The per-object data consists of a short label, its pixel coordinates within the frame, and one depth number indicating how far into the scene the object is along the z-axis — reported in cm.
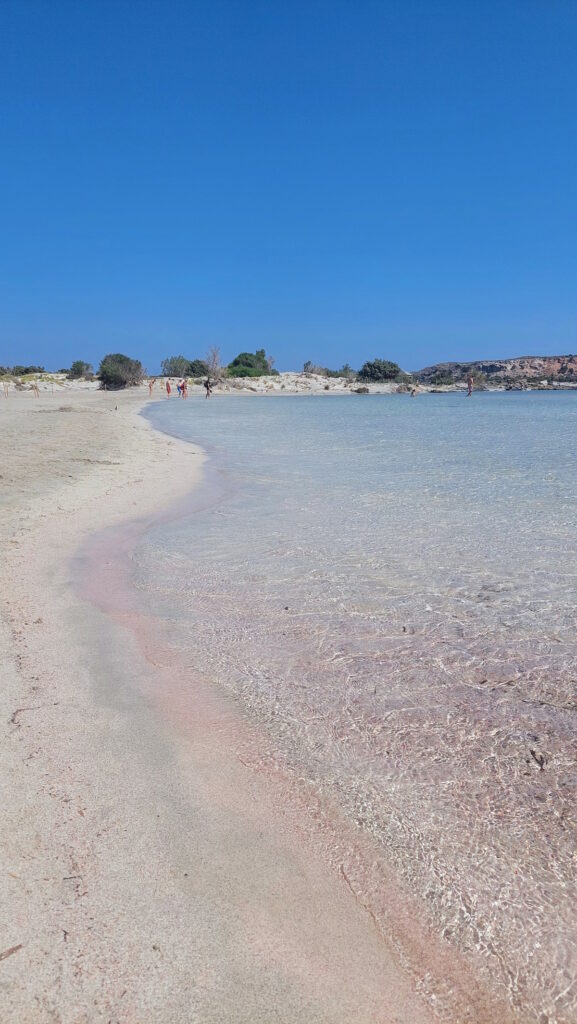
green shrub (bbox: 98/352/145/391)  4862
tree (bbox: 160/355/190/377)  7156
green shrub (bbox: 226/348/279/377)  6904
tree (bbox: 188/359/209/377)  7000
